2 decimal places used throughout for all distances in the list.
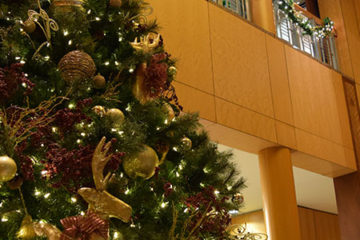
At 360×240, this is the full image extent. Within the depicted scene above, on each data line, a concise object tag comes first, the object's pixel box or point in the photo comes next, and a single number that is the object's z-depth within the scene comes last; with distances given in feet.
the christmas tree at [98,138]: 6.26
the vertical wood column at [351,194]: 21.90
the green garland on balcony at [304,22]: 23.07
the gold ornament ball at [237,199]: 8.56
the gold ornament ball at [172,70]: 9.37
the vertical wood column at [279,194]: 18.08
